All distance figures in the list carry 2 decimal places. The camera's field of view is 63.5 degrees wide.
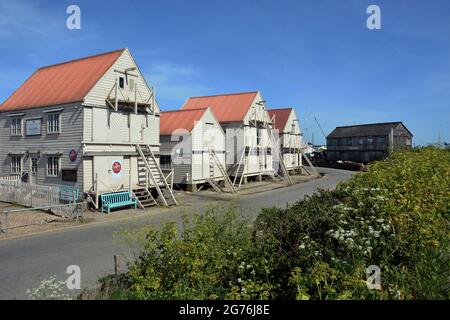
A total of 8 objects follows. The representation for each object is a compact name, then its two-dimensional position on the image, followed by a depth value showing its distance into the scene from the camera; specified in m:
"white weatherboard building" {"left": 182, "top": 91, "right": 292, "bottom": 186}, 33.88
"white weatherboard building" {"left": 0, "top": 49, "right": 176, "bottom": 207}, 19.70
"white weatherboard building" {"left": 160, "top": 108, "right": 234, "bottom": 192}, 28.08
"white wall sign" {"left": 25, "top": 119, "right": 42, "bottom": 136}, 21.67
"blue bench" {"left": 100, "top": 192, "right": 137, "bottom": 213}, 19.02
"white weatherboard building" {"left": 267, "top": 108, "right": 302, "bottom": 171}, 46.97
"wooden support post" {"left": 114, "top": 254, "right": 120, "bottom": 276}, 6.79
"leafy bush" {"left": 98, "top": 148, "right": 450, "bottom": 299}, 4.71
